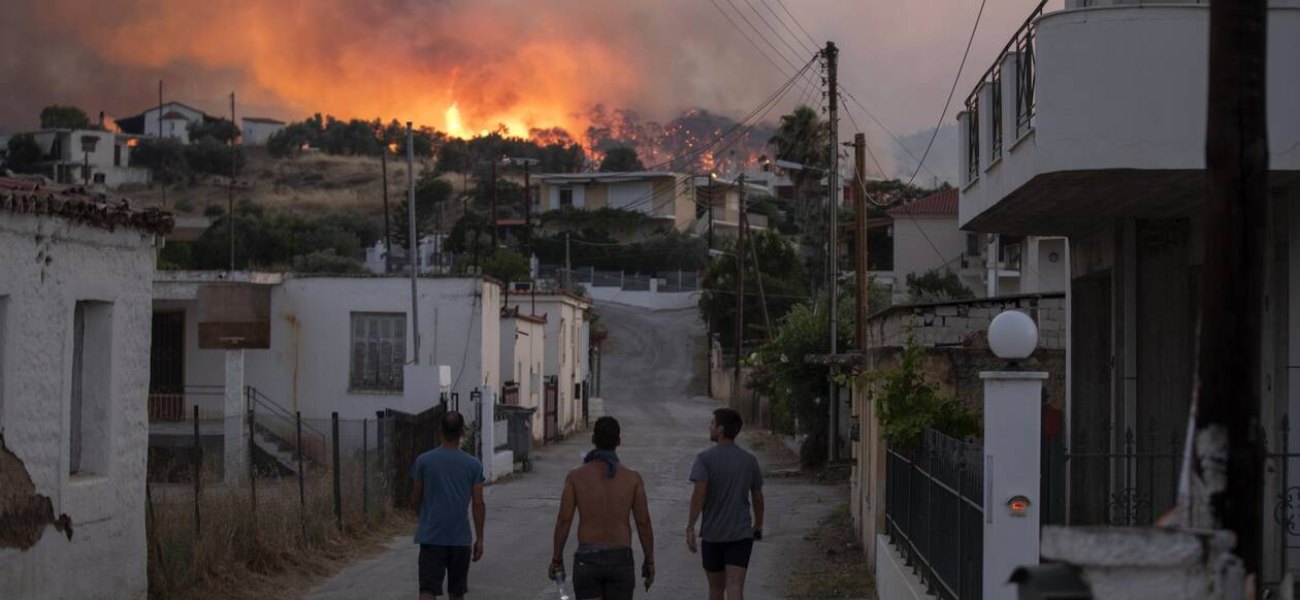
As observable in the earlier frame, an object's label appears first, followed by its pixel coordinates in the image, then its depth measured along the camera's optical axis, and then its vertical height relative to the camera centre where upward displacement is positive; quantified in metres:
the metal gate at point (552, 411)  46.34 -3.11
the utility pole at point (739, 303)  57.44 +0.41
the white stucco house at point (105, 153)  100.94 +12.26
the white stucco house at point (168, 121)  149.50 +19.54
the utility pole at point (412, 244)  31.81 +1.45
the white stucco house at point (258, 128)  156.38 +19.29
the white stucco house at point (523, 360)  41.78 -1.38
